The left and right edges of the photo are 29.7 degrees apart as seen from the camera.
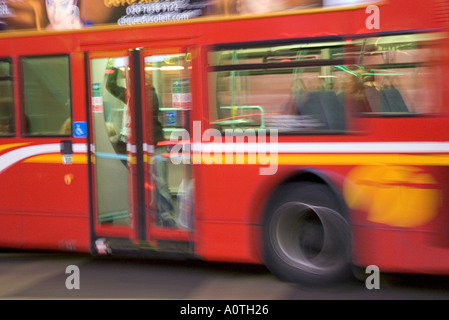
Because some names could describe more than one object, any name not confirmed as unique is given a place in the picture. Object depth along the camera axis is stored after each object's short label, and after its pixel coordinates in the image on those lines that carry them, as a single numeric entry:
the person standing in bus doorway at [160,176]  8.48
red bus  7.09
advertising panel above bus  7.74
